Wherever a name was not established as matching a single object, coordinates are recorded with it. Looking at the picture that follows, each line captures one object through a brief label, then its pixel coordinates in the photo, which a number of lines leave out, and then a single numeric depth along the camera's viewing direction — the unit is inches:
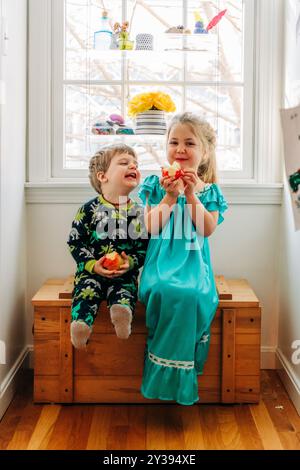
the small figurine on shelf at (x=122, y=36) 113.3
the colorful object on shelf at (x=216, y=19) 112.0
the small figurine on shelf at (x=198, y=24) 113.4
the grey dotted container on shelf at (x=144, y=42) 113.5
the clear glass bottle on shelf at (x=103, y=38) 113.7
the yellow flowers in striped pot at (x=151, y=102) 110.9
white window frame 113.5
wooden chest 100.2
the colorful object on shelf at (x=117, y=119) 114.0
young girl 91.8
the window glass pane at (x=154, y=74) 116.5
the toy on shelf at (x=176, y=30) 113.3
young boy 96.6
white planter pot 111.8
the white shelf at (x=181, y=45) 113.6
